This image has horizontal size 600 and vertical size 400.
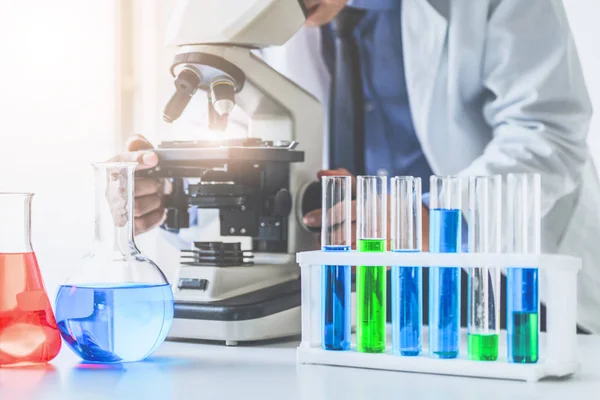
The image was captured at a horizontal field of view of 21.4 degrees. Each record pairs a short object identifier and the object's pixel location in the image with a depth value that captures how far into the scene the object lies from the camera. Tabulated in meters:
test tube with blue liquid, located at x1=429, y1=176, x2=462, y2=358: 0.86
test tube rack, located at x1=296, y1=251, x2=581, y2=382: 0.84
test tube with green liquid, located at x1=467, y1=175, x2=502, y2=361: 0.85
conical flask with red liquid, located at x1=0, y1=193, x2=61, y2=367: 0.88
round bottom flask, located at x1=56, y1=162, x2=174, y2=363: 0.87
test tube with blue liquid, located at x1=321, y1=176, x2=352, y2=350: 0.88
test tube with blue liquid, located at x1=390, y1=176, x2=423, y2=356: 0.86
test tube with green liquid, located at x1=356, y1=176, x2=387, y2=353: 0.87
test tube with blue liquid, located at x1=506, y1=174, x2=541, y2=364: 0.84
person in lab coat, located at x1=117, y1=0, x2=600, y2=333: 1.15
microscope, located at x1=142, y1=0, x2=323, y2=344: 0.97
